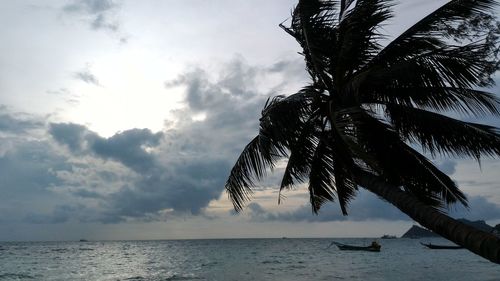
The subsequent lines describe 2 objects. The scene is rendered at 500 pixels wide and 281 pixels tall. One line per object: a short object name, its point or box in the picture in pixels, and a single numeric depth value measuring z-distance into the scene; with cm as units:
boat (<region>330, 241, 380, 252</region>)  5828
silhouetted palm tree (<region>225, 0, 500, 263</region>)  844
